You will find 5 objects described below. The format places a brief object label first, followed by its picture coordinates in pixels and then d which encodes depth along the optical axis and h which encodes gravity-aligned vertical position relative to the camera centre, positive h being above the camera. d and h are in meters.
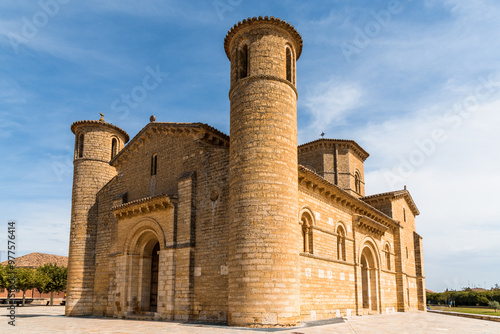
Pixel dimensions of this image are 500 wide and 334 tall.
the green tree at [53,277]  42.06 -1.94
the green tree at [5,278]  38.19 -1.80
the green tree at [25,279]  38.69 -1.93
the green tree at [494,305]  46.32 -5.21
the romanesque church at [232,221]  13.63 +1.55
